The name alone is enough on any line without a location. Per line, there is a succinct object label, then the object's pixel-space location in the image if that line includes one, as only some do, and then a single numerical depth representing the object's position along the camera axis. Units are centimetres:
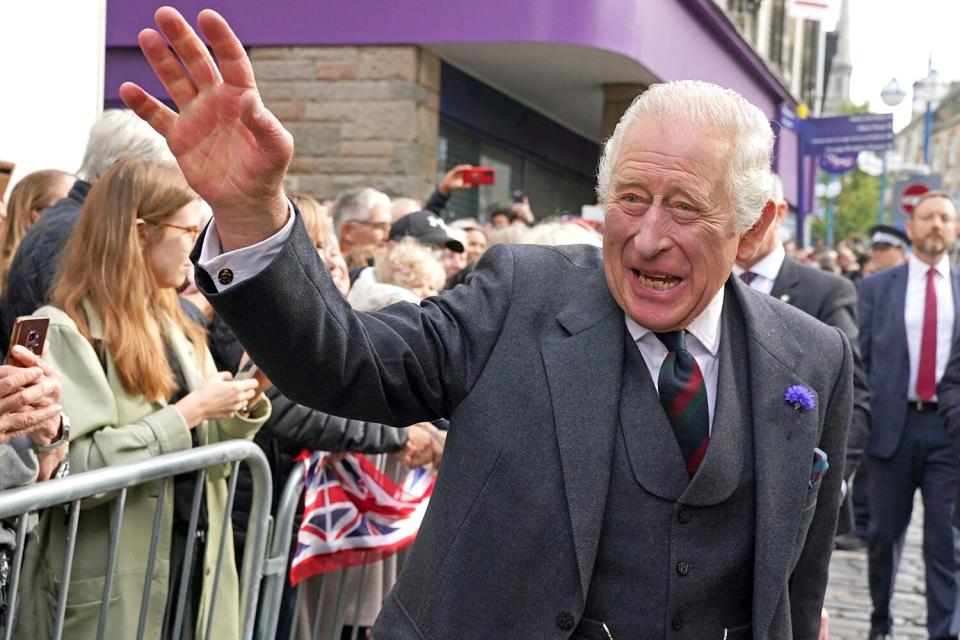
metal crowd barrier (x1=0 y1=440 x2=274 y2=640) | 306
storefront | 1196
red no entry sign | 1893
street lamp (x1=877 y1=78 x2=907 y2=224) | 2873
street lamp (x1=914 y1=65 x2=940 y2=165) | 3052
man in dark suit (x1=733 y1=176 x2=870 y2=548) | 582
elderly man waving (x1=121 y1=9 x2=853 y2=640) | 243
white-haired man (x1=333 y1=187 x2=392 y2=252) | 727
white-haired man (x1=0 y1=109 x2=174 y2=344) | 409
